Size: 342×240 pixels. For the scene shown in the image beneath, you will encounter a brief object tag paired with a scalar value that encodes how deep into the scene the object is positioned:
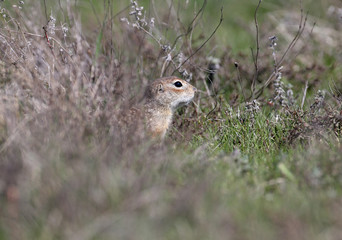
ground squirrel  9.22
